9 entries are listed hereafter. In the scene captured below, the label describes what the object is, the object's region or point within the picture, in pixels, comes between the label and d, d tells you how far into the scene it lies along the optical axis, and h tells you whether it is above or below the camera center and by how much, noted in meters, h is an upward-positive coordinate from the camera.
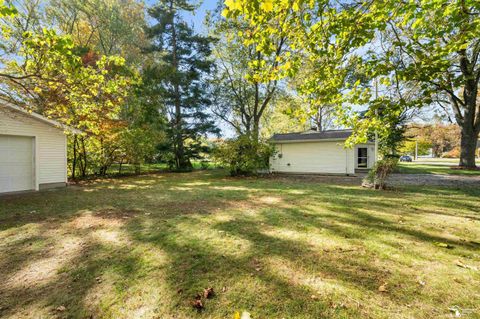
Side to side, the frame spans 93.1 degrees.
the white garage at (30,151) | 7.99 +0.19
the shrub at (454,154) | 47.89 +0.98
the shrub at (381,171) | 8.32 -0.49
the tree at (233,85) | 18.47 +6.80
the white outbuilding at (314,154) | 14.42 +0.25
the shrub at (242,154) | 13.02 +0.20
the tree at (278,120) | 22.46 +4.93
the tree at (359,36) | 3.64 +2.16
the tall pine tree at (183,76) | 17.22 +6.26
